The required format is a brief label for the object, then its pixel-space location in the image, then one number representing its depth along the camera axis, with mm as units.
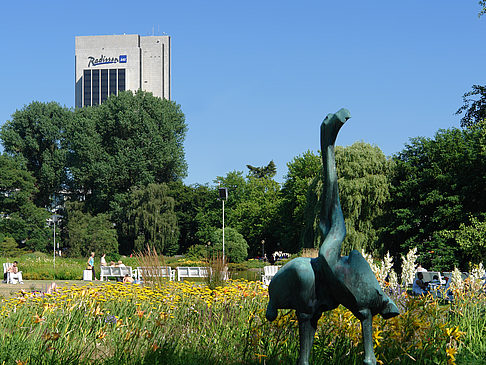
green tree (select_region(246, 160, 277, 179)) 92312
